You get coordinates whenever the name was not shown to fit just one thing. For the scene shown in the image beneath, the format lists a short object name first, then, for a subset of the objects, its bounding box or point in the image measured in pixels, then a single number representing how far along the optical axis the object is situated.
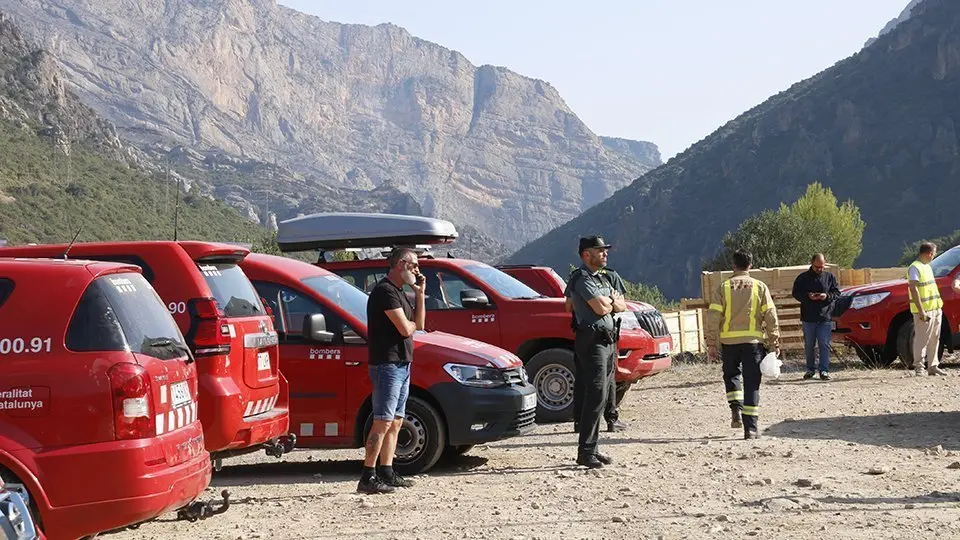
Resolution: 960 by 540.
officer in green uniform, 10.35
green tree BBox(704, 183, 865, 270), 97.88
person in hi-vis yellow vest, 16.62
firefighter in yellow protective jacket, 12.40
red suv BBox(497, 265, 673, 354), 15.13
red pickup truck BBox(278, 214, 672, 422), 14.18
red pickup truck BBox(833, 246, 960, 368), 18.55
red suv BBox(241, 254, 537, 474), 10.32
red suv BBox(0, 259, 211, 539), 6.07
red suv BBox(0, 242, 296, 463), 8.16
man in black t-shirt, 9.30
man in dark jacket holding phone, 18.53
